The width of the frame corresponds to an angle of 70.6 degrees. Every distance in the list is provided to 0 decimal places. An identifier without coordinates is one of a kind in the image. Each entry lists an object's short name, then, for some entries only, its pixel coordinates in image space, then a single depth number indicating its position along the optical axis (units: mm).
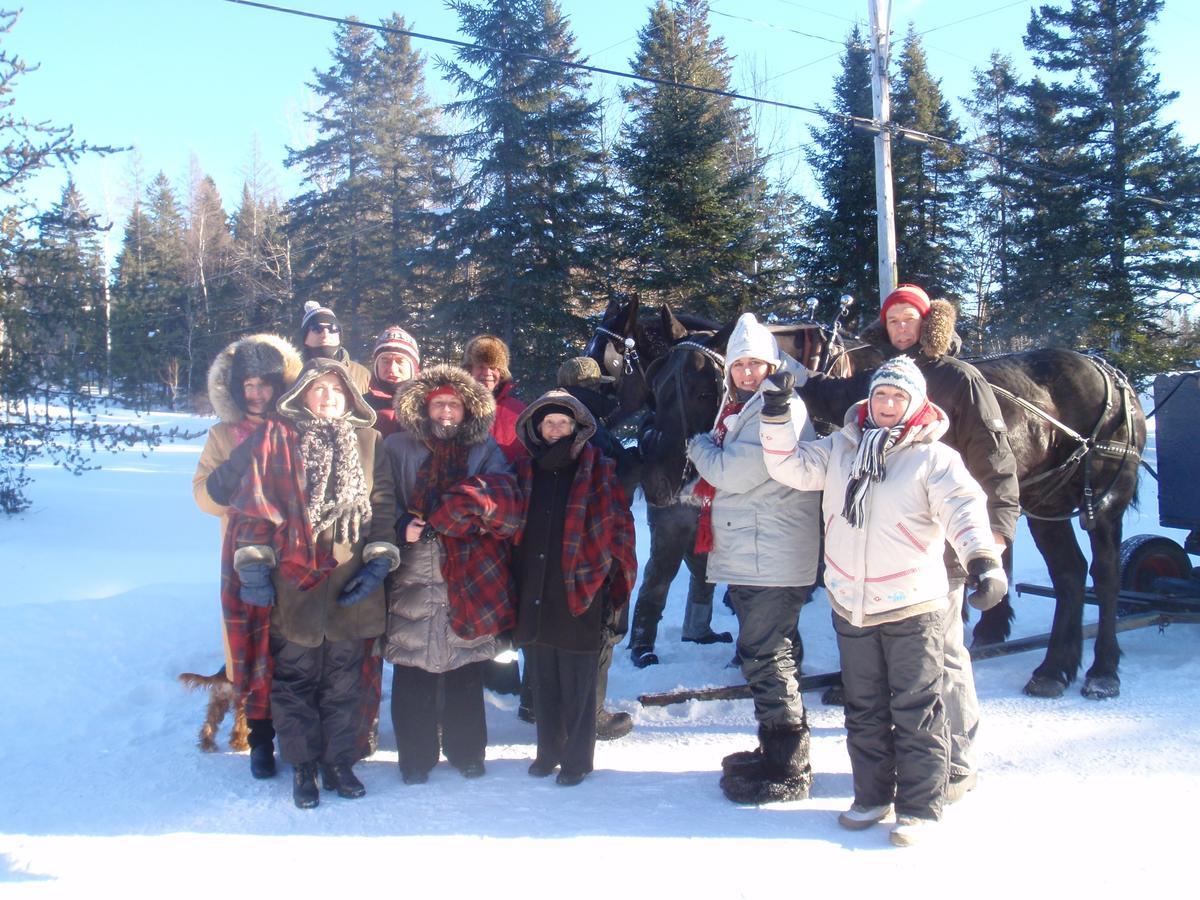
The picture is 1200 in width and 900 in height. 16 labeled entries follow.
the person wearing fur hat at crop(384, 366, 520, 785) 3736
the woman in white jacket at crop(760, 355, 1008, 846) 3133
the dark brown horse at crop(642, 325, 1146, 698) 4965
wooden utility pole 11531
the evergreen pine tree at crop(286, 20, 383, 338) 23922
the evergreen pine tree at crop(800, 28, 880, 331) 17672
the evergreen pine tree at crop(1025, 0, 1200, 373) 18359
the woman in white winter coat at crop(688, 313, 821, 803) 3494
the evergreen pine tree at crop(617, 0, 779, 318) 14383
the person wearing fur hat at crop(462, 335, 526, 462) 4887
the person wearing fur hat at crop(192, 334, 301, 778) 3736
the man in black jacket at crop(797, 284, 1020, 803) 3488
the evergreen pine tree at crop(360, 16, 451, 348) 18391
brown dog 4094
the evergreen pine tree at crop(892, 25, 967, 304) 18469
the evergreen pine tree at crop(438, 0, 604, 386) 14836
